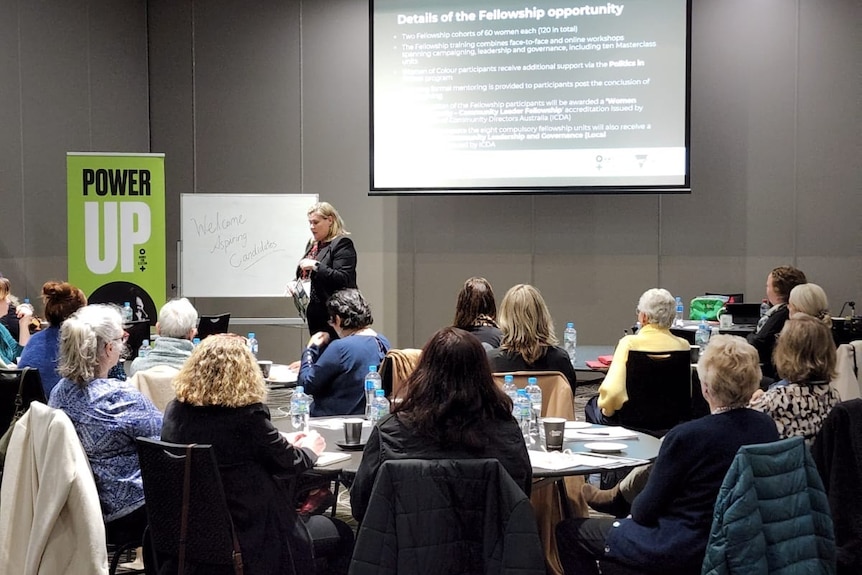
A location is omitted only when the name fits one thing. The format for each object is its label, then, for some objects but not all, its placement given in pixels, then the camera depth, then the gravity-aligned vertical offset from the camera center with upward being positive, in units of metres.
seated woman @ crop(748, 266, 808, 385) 5.99 -0.48
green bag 7.52 -0.55
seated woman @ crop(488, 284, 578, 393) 4.24 -0.46
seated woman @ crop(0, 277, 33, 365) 5.70 -0.53
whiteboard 8.55 +0.03
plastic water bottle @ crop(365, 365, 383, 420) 3.98 -0.62
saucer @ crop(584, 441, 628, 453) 3.35 -0.73
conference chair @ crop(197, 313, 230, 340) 6.82 -0.62
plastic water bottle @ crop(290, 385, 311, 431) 3.73 -0.68
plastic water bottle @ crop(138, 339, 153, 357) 4.61 -0.58
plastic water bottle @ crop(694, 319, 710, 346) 6.37 -0.66
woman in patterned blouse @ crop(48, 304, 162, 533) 3.28 -0.60
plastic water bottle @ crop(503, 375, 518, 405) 3.77 -0.59
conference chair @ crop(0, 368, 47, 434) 4.01 -0.64
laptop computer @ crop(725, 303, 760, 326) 7.23 -0.57
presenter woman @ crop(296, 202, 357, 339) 5.92 -0.15
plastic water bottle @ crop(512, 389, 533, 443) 3.59 -0.66
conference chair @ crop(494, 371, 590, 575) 3.64 -0.97
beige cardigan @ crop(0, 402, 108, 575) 2.94 -0.82
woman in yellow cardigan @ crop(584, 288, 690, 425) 4.86 -0.53
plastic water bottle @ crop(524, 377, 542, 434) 3.76 -0.62
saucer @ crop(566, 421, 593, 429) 3.83 -0.75
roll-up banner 8.12 +0.08
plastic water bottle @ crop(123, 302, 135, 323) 7.46 -0.59
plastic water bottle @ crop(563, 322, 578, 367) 7.00 -0.80
